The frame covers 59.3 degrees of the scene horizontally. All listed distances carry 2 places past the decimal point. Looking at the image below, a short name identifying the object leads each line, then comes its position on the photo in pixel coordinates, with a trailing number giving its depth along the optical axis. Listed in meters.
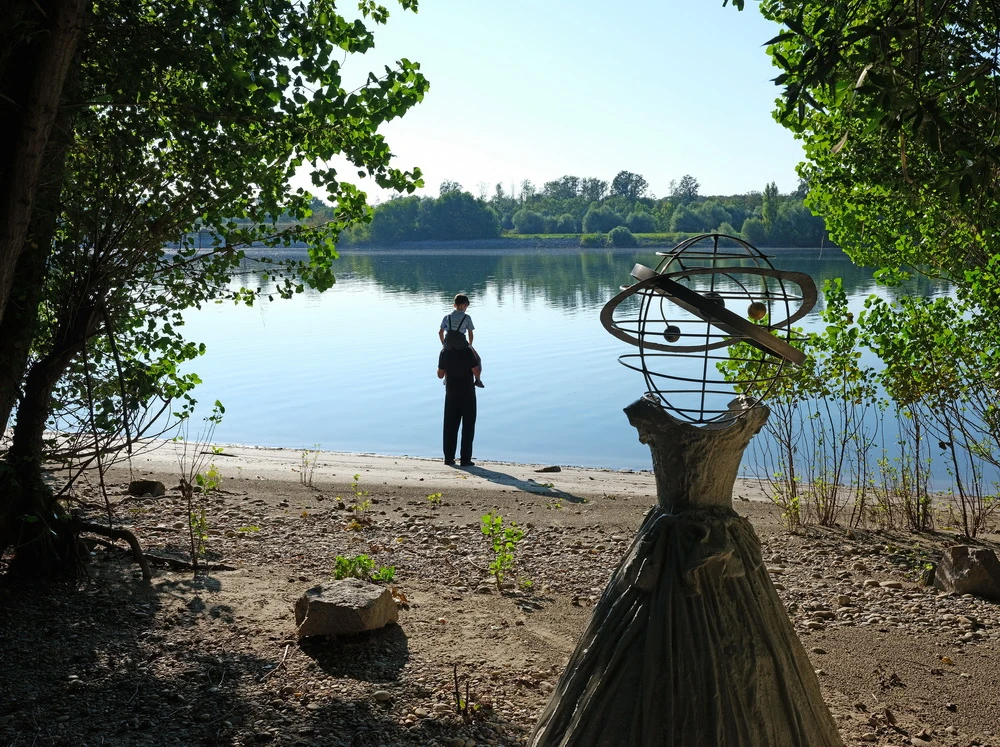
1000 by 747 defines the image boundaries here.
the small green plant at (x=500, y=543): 6.05
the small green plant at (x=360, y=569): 5.55
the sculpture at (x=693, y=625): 2.75
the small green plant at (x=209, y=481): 7.29
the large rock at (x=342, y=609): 4.82
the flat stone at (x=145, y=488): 8.27
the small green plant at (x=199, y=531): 6.21
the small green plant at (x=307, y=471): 9.56
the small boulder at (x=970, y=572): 5.93
